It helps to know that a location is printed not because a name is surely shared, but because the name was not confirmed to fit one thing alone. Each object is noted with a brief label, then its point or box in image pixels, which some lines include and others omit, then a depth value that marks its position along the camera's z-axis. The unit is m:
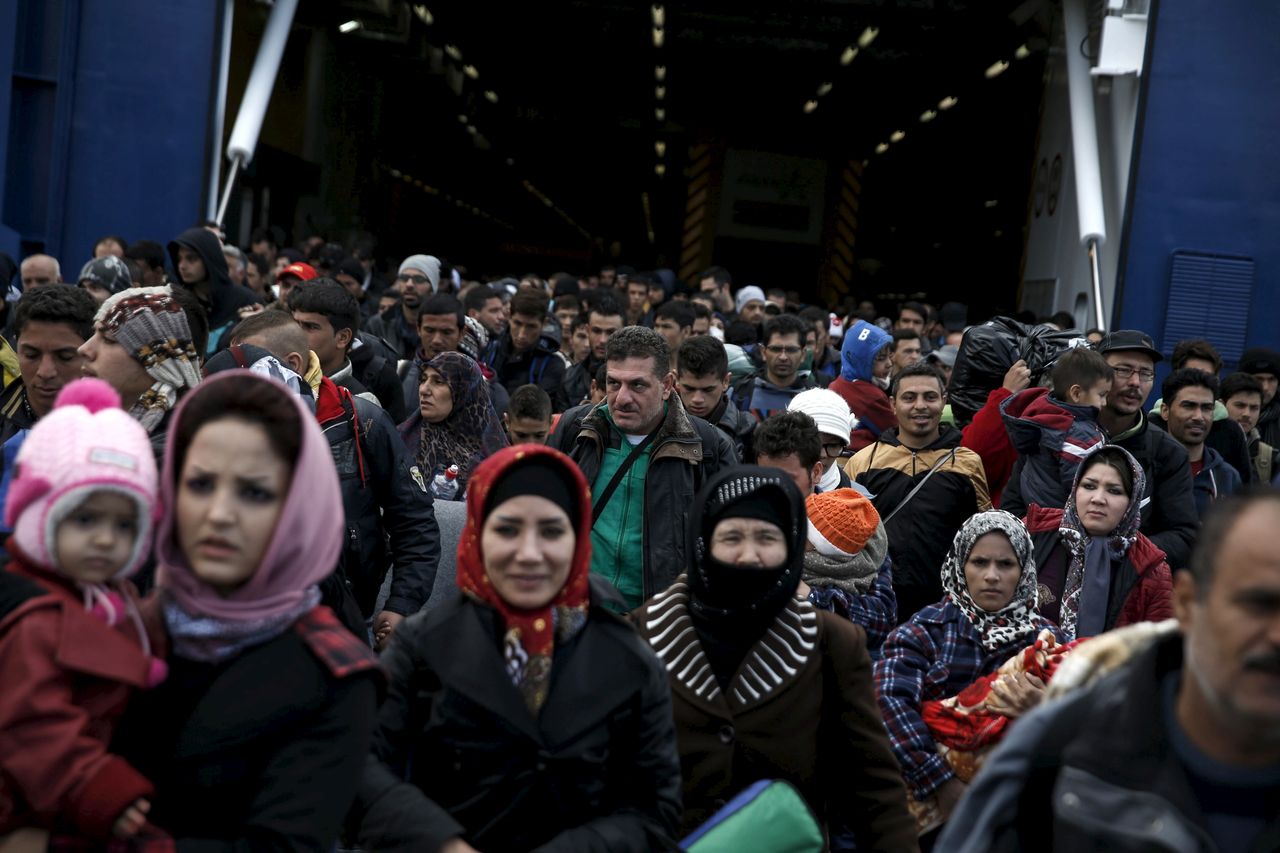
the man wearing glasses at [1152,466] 6.88
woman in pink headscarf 2.72
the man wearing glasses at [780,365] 9.38
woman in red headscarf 3.15
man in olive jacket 5.76
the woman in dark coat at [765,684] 3.86
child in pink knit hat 2.53
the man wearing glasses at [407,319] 11.75
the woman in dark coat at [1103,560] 6.05
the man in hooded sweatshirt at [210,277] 9.09
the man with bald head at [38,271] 10.95
